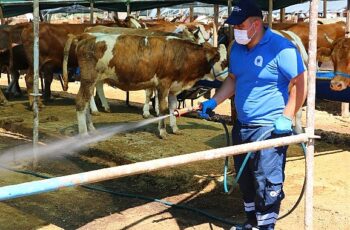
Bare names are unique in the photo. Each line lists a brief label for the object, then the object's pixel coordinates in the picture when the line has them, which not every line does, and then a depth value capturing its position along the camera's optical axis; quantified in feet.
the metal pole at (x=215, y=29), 45.44
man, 14.40
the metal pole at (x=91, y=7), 52.64
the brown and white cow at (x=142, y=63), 31.50
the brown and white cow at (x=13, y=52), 48.32
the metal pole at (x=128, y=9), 52.84
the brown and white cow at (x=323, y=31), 43.68
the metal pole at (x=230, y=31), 27.35
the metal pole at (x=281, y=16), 54.76
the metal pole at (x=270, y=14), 36.34
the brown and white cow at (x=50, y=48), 44.29
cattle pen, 8.53
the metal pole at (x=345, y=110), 46.01
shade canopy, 48.16
